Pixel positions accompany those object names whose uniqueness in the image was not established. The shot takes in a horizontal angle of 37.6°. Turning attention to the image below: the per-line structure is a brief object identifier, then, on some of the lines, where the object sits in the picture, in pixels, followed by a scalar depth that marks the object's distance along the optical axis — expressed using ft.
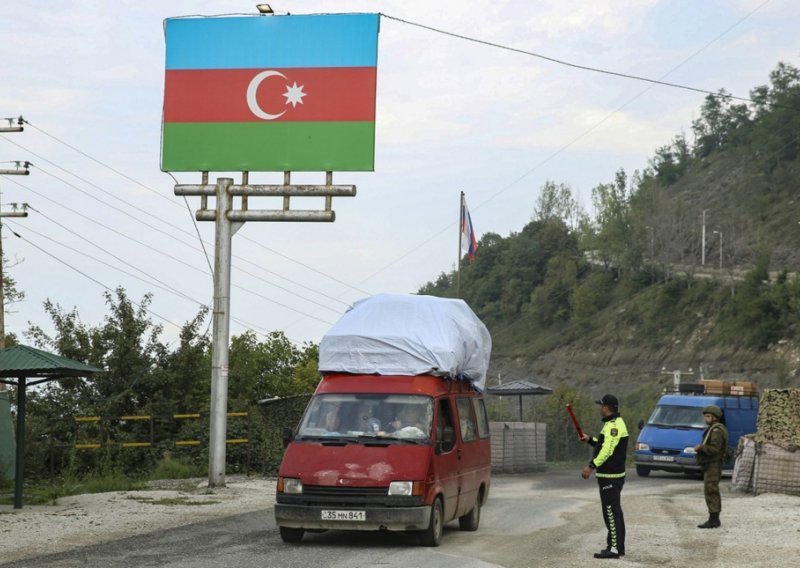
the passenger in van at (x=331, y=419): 47.24
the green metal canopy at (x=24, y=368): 60.39
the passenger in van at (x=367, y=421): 46.80
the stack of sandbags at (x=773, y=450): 79.05
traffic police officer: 43.09
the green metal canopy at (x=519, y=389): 124.98
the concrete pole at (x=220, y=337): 79.77
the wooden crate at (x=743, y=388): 111.86
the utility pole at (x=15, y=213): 127.54
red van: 44.16
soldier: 54.90
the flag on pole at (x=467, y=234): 136.56
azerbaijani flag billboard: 81.66
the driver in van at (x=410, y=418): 46.70
